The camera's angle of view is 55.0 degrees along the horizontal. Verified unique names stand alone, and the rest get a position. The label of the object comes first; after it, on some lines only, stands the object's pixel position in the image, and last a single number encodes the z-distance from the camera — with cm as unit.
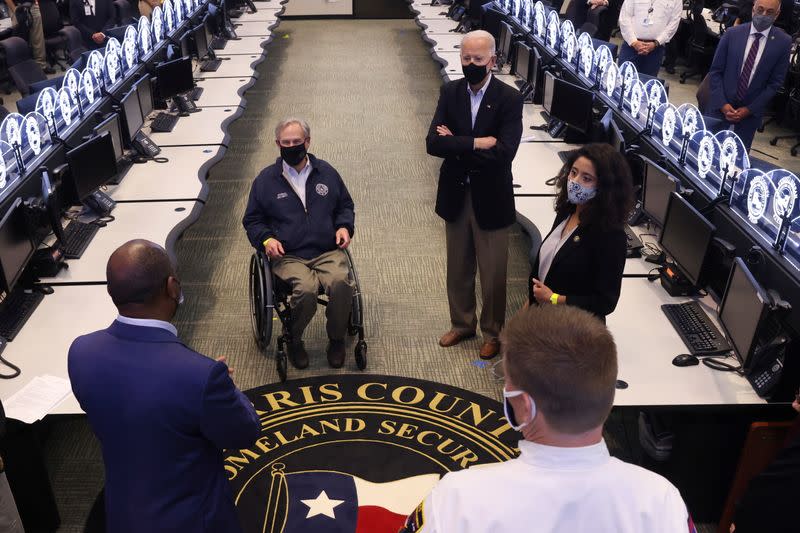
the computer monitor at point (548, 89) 584
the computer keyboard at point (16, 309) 348
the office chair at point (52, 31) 983
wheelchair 395
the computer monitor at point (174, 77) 621
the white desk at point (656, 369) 303
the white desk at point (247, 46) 880
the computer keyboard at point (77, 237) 412
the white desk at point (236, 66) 782
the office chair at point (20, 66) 652
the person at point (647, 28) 699
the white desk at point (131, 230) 397
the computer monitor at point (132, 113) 528
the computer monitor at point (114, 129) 480
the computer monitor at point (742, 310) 282
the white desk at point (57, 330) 318
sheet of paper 295
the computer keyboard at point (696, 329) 329
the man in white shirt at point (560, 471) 125
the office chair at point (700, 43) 944
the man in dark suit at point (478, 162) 373
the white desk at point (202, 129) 590
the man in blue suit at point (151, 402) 193
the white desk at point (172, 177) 492
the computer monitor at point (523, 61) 672
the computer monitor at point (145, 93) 573
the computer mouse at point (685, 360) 322
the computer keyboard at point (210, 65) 796
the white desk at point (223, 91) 689
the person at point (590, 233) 293
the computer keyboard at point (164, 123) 607
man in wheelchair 397
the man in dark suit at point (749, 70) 545
